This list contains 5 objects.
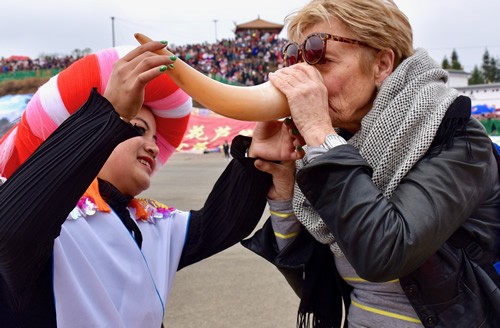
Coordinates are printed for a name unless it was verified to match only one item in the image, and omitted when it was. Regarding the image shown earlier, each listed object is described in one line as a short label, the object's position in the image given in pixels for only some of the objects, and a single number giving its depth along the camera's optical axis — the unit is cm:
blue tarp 3231
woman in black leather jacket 118
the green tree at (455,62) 7819
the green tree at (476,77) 7494
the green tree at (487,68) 8012
